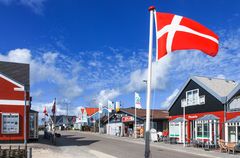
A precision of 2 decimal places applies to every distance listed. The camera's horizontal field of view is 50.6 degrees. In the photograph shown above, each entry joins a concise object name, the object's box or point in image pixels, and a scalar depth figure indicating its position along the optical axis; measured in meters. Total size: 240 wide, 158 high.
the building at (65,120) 86.49
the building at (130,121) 35.47
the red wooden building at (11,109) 21.18
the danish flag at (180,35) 6.27
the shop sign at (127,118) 37.41
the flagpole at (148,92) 5.85
